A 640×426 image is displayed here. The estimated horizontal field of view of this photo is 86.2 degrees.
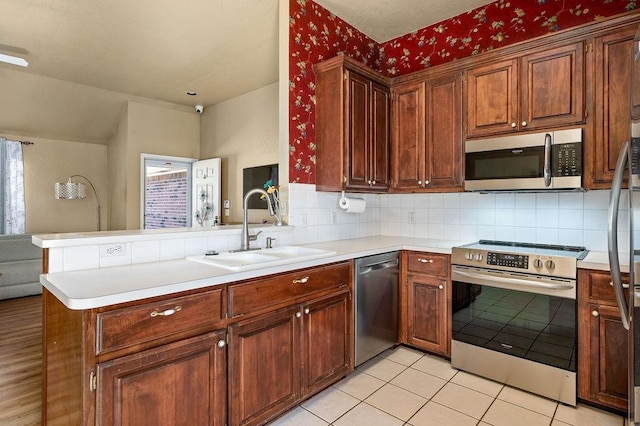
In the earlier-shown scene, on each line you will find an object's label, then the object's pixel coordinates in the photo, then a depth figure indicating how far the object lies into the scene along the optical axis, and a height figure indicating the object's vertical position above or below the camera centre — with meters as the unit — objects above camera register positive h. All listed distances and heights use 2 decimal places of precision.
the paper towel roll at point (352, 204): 2.96 +0.05
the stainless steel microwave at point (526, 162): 2.24 +0.34
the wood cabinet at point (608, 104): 2.11 +0.66
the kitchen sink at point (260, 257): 1.76 -0.28
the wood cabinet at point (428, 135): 2.79 +0.65
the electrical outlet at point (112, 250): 1.76 -0.21
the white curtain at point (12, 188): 5.38 +0.36
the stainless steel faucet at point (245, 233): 2.26 -0.15
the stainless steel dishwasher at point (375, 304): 2.46 -0.72
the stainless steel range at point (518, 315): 2.09 -0.70
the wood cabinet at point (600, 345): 1.94 -0.79
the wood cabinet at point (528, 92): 2.27 +0.84
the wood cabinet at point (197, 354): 1.27 -0.65
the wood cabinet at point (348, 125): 2.74 +0.71
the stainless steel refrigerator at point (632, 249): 1.25 -0.16
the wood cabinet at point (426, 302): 2.61 -0.73
